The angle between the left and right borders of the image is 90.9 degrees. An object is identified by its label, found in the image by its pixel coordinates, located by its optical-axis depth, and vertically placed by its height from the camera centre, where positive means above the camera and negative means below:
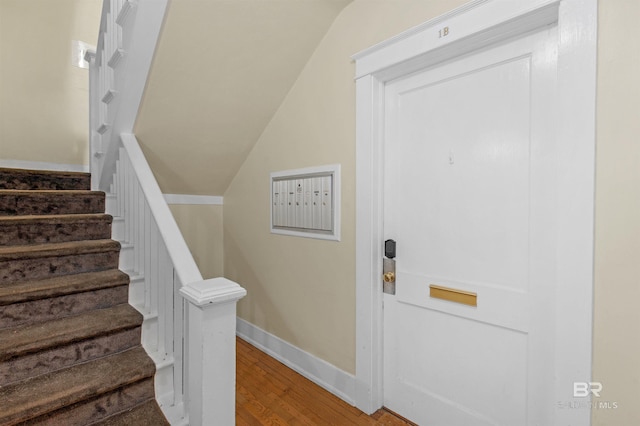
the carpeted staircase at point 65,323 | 1.28 -0.55
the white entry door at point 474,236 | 1.36 -0.14
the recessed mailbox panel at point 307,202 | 2.08 +0.04
